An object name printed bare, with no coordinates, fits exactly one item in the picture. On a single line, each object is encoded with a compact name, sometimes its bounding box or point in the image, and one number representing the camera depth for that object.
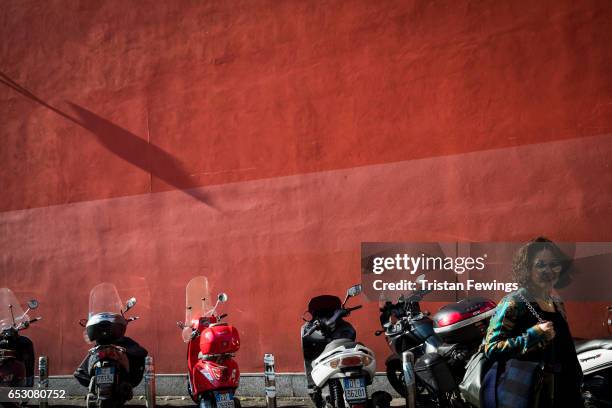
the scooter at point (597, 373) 5.73
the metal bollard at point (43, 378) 7.30
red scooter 6.01
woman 3.99
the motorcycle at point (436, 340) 5.97
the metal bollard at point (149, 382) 6.99
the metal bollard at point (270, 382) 6.59
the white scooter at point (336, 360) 5.80
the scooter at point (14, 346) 7.55
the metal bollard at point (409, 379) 5.84
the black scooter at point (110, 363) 6.67
